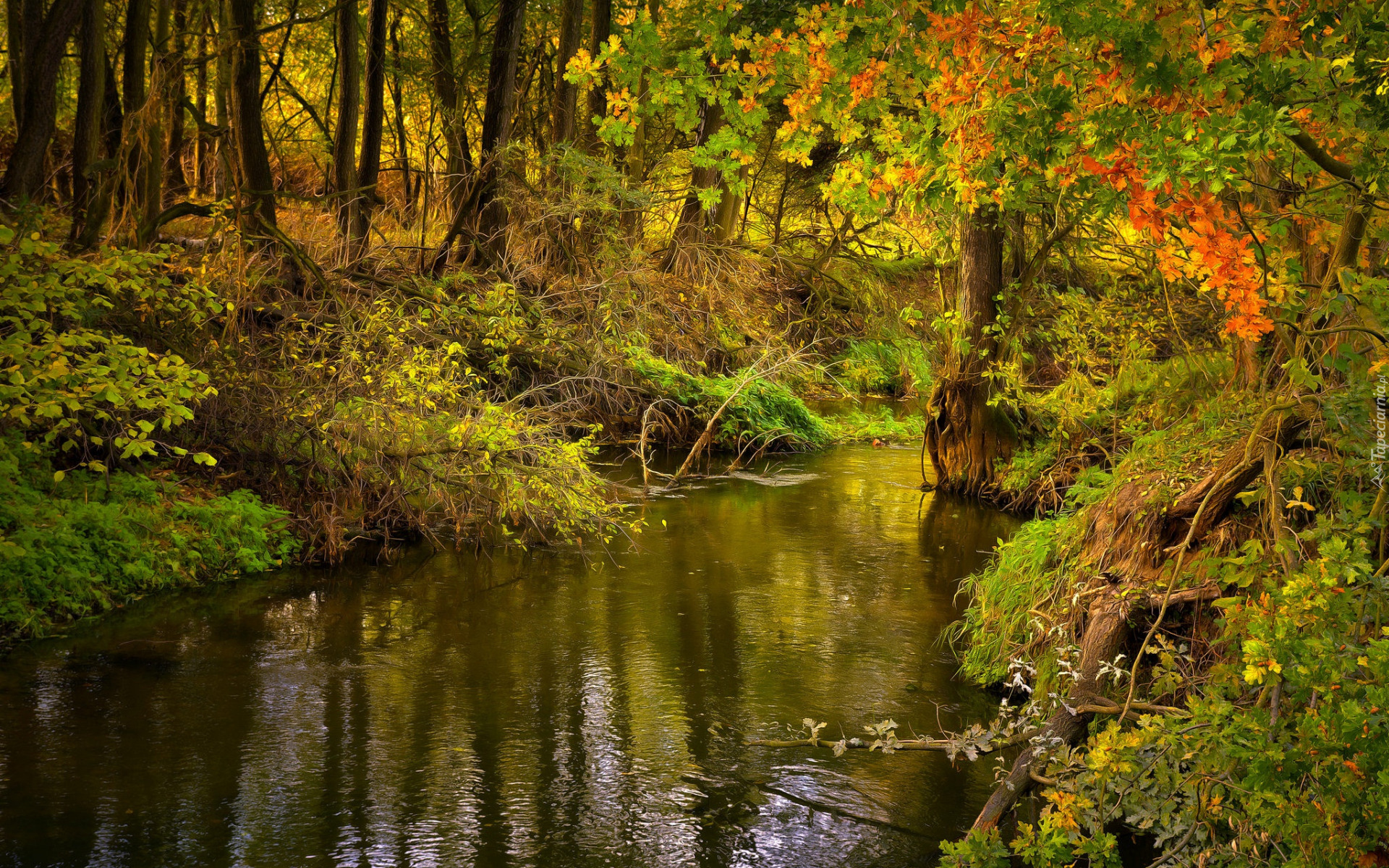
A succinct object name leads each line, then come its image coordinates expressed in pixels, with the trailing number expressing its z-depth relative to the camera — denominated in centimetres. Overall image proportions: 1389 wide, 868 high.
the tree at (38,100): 943
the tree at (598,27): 1881
